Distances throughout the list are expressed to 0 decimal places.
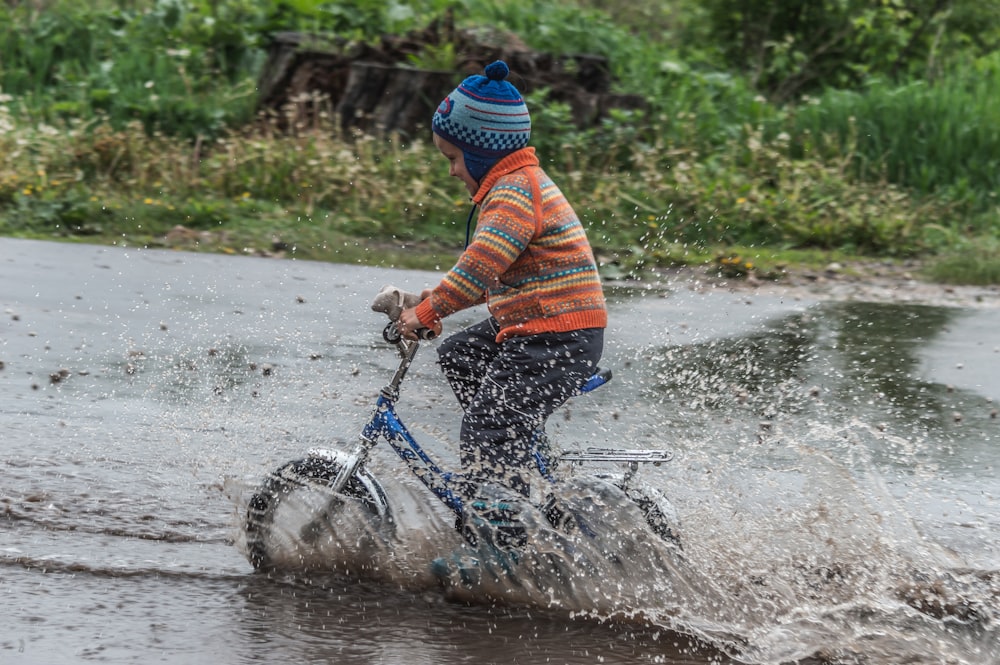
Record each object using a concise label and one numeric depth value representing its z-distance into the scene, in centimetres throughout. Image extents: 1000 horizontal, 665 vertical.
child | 782
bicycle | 803
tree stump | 2366
